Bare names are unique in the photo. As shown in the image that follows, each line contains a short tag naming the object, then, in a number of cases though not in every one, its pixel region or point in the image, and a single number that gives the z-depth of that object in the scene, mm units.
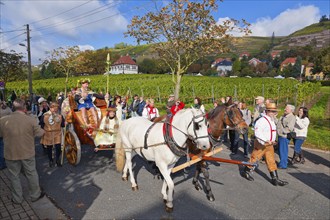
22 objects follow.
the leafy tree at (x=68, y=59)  28391
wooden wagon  6160
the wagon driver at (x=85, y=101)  6402
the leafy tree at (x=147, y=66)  83750
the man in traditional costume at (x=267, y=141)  5207
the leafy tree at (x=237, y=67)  85512
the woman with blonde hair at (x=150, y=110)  8492
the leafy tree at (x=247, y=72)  78681
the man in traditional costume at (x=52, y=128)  6141
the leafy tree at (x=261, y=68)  86319
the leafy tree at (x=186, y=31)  12266
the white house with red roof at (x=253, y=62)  95488
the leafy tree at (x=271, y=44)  167700
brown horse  4578
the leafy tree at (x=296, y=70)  77312
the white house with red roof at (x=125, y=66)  85938
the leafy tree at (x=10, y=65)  25448
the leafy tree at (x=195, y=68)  94438
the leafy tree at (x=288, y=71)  79438
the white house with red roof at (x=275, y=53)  135650
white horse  3922
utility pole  22188
